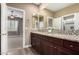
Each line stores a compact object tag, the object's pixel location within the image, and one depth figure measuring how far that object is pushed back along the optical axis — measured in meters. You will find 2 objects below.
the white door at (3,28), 2.00
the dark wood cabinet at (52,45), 1.48
